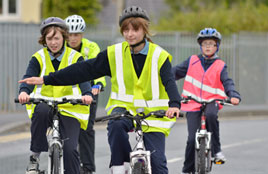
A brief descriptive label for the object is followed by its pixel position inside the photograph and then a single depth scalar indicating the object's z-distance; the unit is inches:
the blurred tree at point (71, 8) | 2346.1
